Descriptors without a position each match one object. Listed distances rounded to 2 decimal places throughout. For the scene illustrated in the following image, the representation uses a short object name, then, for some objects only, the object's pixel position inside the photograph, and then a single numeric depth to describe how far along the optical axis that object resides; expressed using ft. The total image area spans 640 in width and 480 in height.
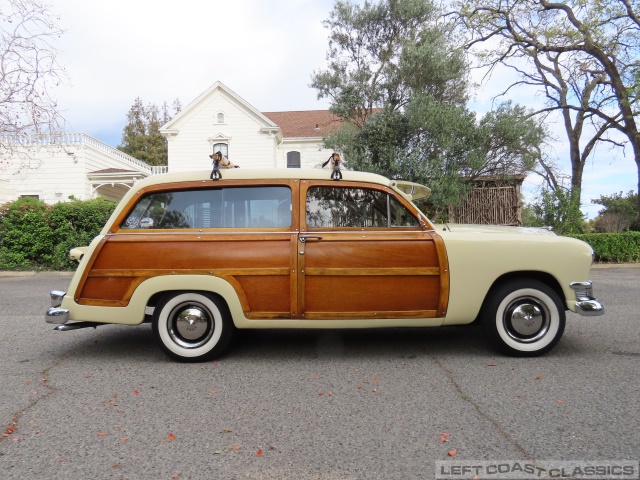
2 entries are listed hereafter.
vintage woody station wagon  14.10
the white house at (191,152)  78.74
